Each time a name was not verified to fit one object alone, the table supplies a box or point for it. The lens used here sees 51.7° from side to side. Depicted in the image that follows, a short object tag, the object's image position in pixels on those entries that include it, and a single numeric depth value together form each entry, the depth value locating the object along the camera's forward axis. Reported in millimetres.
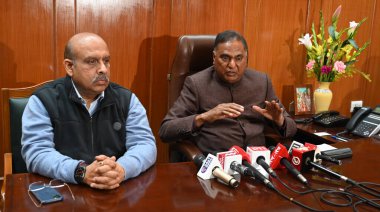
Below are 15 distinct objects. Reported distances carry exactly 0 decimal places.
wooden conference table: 1204
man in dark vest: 1557
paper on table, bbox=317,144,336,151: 1804
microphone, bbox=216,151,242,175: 1430
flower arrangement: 2781
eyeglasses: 1267
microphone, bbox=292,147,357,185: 1529
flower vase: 2883
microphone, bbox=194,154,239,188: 1371
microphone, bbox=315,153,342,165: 1622
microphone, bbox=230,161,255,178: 1415
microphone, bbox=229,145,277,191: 1368
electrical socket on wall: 3516
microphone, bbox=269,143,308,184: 1540
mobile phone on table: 1194
